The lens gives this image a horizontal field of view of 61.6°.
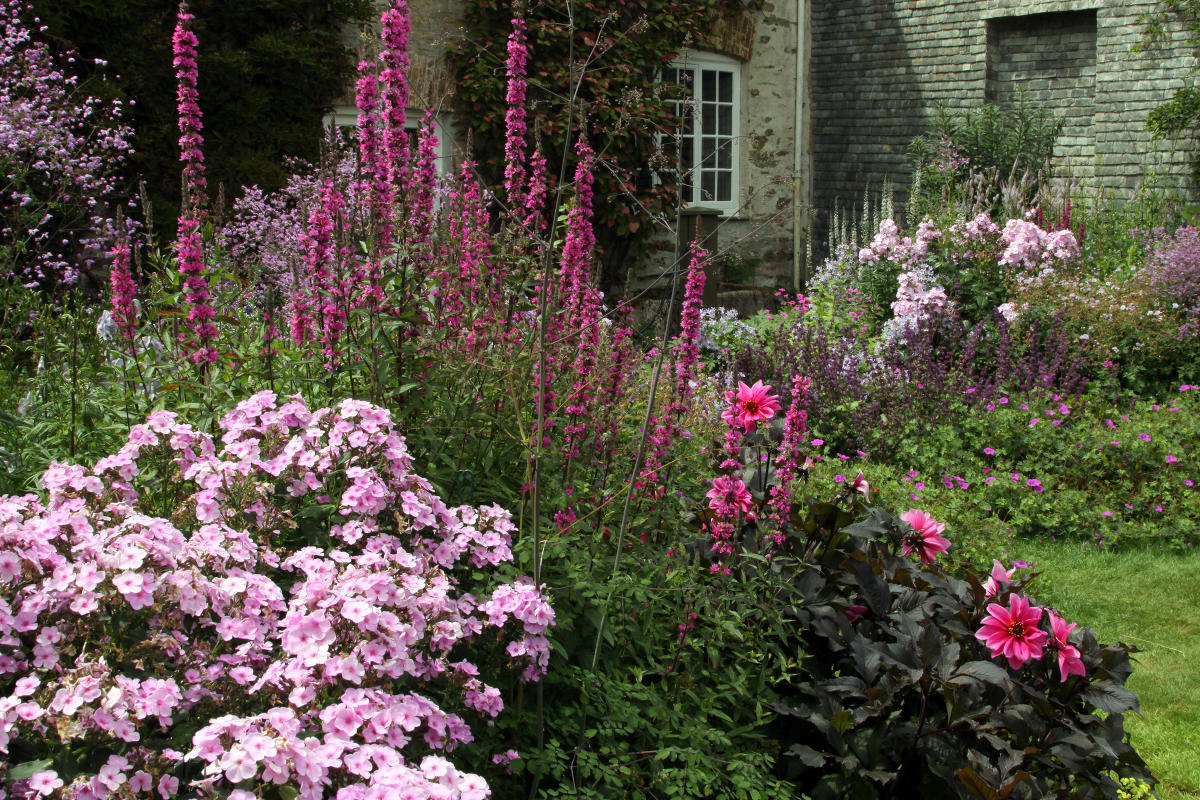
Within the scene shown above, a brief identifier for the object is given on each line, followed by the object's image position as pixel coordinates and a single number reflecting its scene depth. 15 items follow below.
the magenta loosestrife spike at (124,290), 2.88
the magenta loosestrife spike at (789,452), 2.69
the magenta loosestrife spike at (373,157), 2.76
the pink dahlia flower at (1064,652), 2.43
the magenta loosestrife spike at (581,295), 2.78
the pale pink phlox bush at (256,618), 1.45
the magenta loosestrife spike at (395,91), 2.80
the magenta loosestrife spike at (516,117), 2.87
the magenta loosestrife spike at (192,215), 2.71
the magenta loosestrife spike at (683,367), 2.71
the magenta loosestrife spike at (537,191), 3.00
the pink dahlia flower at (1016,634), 2.46
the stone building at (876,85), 11.00
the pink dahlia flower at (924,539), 3.08
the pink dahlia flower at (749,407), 2.64
